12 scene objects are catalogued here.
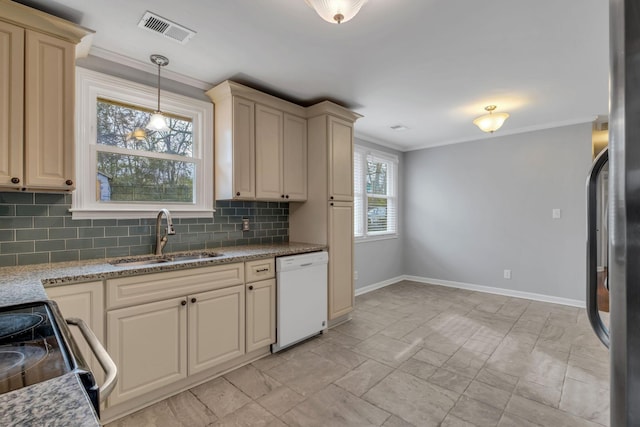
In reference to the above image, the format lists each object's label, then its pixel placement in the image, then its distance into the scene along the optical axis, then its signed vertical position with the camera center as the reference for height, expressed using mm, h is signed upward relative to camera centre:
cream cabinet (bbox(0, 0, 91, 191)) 1702 +656
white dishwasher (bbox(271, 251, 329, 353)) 2732 -776
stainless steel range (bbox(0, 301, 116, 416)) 622 -329
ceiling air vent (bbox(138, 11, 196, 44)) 1913 +1185
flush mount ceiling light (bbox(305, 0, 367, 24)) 1520 +1010
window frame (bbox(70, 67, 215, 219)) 2225 +588
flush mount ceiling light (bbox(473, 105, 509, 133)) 3428 +1016
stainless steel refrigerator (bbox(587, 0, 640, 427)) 491 +9
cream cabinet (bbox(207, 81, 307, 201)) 2762 +648
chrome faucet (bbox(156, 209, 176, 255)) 2468 -199
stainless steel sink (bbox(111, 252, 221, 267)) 2230 -352
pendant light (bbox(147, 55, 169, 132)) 2289 +706
